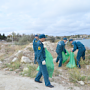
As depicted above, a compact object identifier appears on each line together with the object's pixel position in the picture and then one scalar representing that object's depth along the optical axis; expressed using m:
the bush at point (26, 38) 18.45
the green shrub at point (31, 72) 4.04
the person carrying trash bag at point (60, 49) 5.07
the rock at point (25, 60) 5.81
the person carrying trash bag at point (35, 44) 5.04
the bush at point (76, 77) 3.49
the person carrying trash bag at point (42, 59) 3.05
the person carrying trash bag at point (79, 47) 4.92
